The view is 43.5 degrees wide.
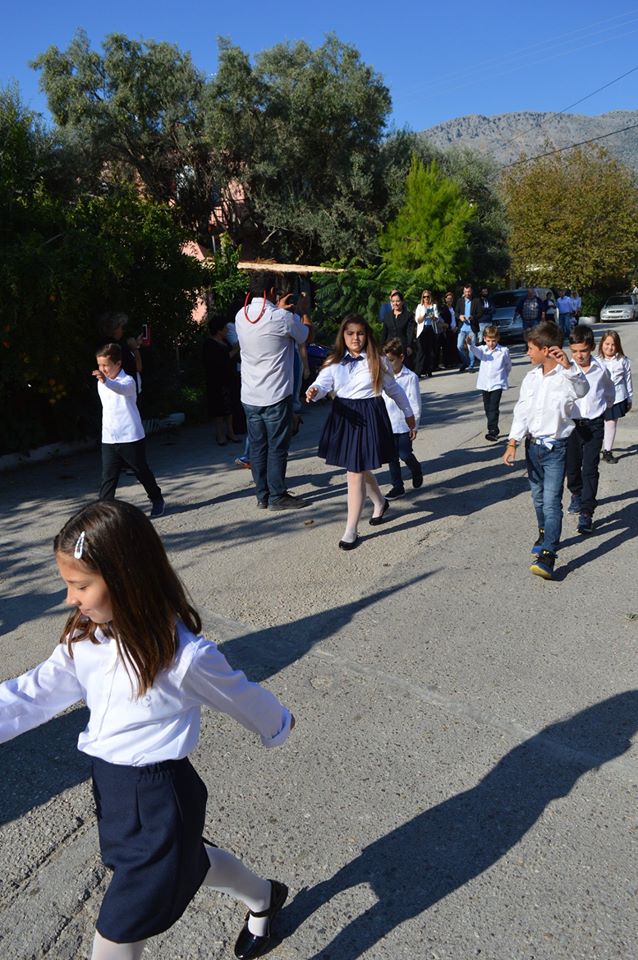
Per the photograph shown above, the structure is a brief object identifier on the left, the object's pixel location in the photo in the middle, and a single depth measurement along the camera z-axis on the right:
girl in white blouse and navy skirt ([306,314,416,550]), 6.19
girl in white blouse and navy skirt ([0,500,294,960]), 1.98
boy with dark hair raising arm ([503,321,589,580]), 5.43
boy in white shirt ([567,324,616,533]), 6.63
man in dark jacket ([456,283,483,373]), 18.12
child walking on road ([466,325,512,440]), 9.70
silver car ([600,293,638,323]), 37.28
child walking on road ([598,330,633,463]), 8.14
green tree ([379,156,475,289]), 24.59
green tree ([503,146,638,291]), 37.75
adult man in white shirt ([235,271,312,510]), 6.98
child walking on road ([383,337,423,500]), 7.36
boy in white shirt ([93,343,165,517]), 6.54
